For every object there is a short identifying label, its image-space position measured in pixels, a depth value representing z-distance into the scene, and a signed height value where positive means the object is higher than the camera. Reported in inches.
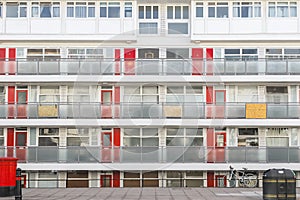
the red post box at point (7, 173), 871.1 -81.7
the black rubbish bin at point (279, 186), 957.8 -108.4
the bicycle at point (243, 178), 1346.0 -136.2
